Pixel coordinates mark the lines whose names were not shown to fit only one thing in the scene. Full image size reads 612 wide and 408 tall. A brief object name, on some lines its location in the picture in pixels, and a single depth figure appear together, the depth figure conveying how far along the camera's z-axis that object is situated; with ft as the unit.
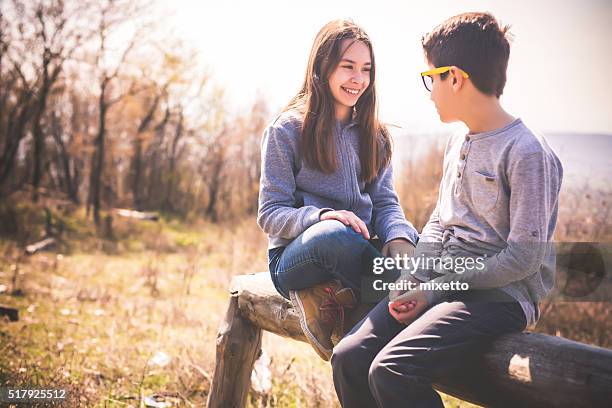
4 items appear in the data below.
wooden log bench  4.74
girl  6.77
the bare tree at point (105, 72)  36.24
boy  5.30
